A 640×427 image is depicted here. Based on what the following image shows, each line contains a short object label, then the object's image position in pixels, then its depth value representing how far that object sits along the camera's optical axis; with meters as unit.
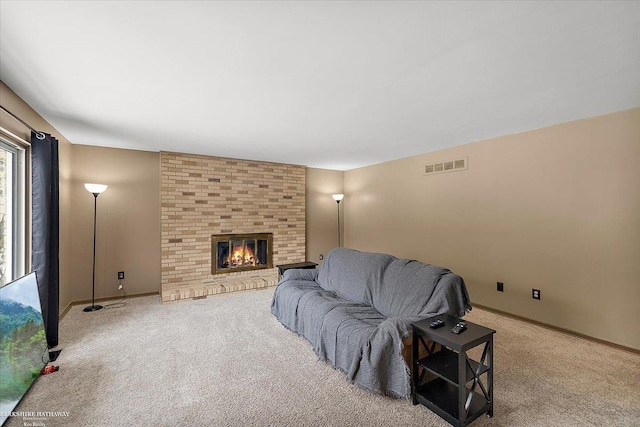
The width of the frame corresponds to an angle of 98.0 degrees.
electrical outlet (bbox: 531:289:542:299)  3.21
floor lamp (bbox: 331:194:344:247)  5.82
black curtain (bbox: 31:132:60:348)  2.57
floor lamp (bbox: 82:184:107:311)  3.65
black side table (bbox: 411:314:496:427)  1.65
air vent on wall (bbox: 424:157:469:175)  3.96
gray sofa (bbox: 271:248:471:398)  1.94
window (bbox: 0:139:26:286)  2.46
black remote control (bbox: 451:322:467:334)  1.79
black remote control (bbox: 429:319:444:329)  1.88
